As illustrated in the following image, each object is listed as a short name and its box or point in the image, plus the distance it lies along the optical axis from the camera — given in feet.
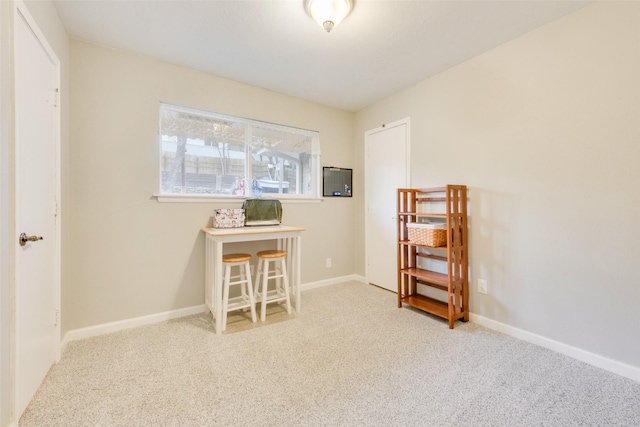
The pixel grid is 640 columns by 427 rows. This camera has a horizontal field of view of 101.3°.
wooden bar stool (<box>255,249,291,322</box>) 8.22
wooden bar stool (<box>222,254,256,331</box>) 7.50
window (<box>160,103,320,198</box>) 8.53
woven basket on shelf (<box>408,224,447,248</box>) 7.98
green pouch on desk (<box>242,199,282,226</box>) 9.00
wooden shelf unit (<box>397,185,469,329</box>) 7.73
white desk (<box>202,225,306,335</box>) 7.36
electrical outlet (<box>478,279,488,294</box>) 7.79
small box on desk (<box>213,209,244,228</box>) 8.52
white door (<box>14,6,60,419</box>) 4.30
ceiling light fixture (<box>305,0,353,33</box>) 5.57
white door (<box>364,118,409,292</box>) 10.33
